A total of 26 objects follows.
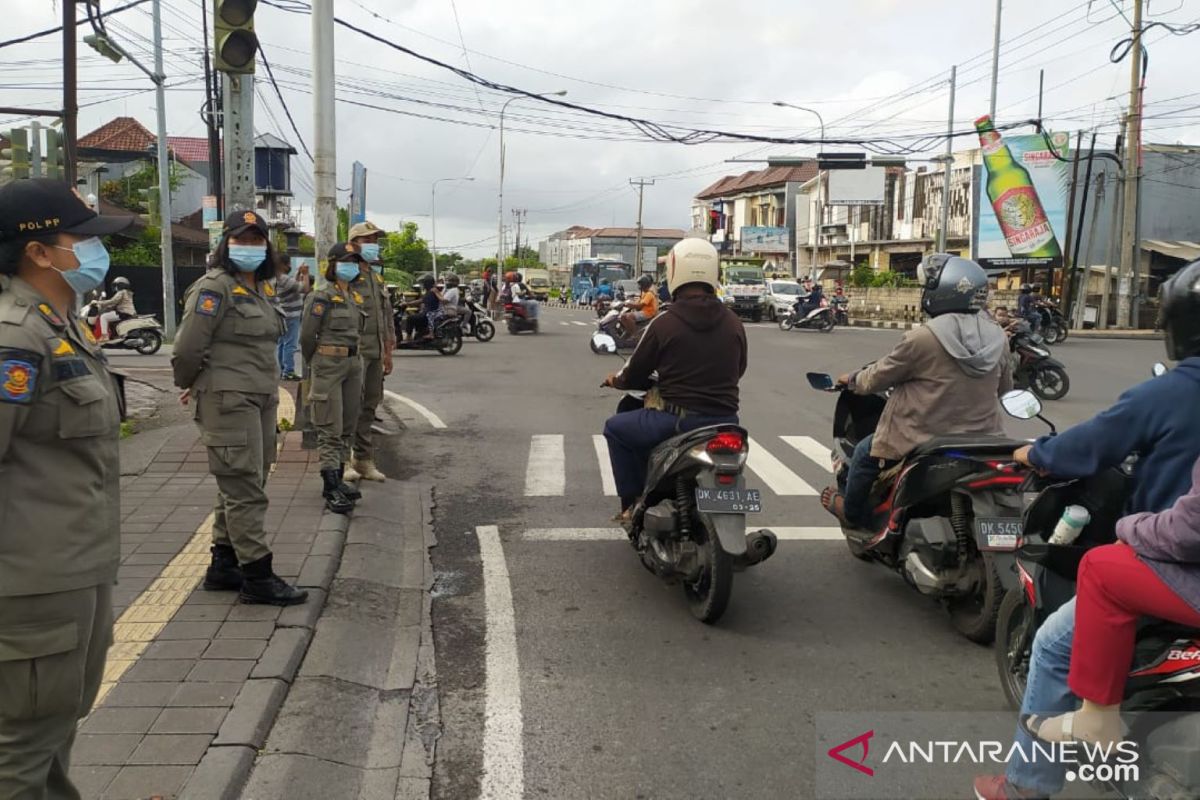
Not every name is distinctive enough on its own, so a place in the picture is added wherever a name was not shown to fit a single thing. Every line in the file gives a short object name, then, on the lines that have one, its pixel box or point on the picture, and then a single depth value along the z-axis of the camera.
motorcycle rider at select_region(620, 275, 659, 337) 17.63
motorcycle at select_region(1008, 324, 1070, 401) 12.84
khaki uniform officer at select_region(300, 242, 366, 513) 6.30
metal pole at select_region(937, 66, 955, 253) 30.88
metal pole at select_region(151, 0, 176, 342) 19.22
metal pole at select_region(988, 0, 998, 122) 29.59
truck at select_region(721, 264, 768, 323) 35.12
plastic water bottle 2.84
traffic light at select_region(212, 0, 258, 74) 6.66
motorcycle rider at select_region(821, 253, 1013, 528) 4.57
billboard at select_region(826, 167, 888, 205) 44.06
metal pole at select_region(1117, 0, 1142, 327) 25.22
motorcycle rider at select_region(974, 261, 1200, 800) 2.48
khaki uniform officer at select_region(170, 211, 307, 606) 4.30
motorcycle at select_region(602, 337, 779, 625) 4.40
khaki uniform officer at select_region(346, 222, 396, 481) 6.90
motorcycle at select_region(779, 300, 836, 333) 27.65
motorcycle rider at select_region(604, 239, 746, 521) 4.78
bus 53.09
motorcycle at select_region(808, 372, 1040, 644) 4.05
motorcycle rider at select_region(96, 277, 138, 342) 17.30
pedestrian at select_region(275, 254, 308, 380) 12.02
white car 32.75
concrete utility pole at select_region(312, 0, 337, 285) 8.58
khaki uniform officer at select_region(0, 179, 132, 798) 2.23
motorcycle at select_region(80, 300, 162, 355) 17.33
